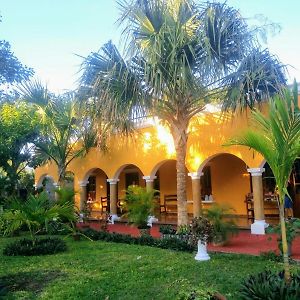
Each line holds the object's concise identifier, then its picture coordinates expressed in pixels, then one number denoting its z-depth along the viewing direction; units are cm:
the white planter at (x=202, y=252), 773
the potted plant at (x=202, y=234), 771
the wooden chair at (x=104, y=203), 2048
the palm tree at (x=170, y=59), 920
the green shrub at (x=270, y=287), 434
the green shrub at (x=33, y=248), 938
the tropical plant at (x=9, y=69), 1469
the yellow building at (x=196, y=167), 1218
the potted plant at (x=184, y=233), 959
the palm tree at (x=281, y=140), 448
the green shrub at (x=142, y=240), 924
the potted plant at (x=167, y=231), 1023
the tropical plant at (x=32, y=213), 855
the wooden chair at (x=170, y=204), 1729
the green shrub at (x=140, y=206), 1173
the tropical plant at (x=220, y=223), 902
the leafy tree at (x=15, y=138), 1222
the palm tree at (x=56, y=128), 1503
